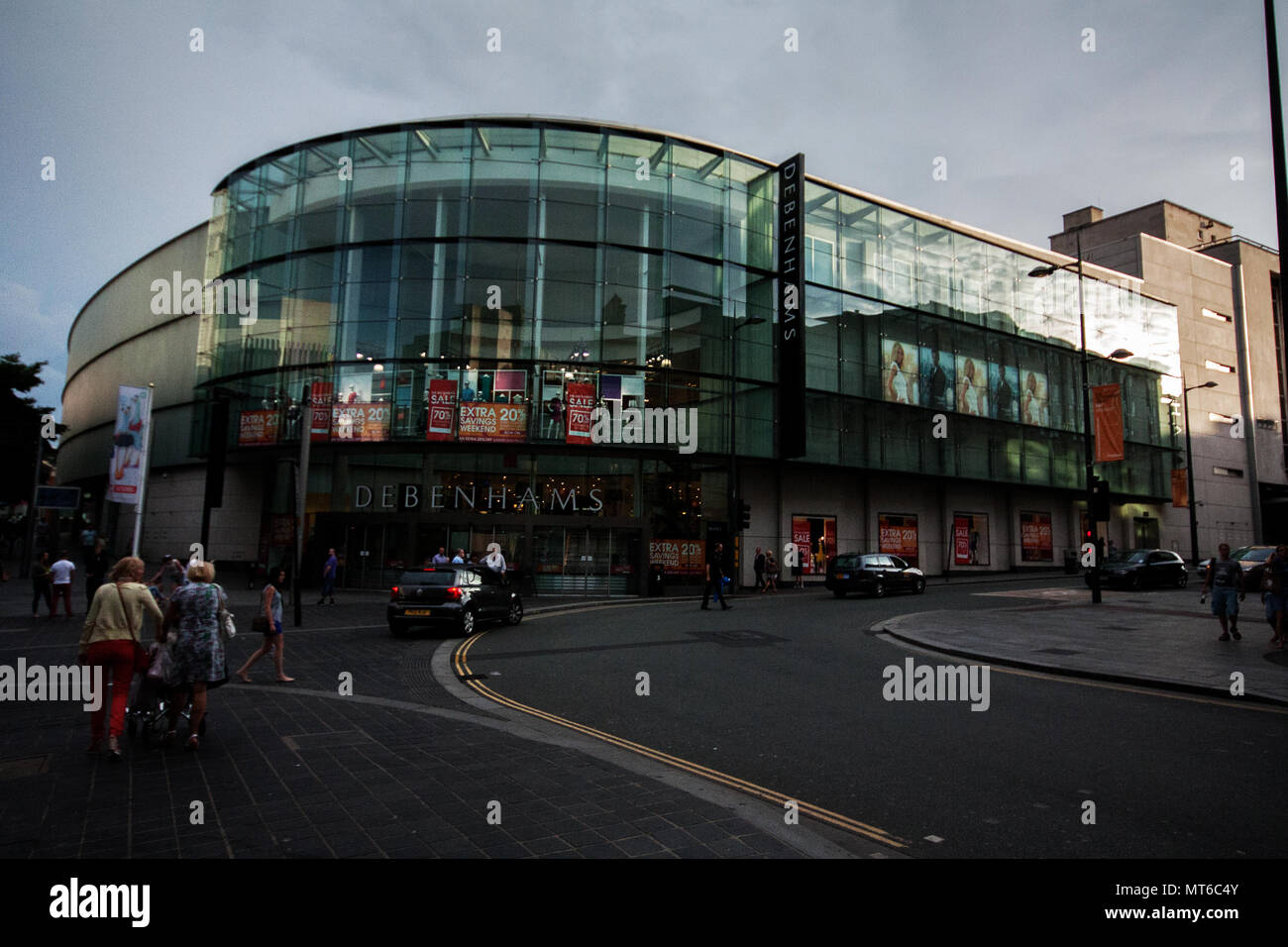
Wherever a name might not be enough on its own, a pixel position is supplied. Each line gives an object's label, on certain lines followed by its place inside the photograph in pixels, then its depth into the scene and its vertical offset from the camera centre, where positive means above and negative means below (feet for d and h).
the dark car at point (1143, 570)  88.22 -3.57
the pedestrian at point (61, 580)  56.90 -4.27
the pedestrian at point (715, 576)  69.77 -3.95
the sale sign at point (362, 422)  95.81 +14.06
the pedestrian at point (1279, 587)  40.50 -2.49
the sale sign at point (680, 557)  100.22 -3.13
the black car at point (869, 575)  84.28 -4.43
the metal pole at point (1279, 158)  27.84 +14.87
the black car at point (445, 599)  51.52 -4.94
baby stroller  22.03 -5.19
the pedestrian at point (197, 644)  21.76 -3.47
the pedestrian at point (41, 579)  56.65 -4.19
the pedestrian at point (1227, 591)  43.59 -2.95
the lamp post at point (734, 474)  92.17 +7.82
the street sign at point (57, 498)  85.35 +3.21
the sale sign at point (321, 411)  96.89 +15.66
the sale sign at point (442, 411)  93.91 +15.35
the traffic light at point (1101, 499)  76.18 +4.23
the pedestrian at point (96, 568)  62.13 -3.64
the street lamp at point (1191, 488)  139.03 +10.30
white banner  58.08 +6.38
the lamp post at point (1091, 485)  70.11 +5.74
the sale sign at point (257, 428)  101.76 +14.03
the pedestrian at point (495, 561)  72.74 -2.99
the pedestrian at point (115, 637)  20.76 -3.20
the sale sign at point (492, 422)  94.12 +14.01
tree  117.39 +15.87
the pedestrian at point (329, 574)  75.82 -4.61
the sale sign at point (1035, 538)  138.41 +0.19
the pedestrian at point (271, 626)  33.58 -4.51
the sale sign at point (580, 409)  95.81 +16.21
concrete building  173.47 +48.76
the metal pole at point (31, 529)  91.27 -0.50
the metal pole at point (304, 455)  65.67 +7.04
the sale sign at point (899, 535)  122.42 +0.32
